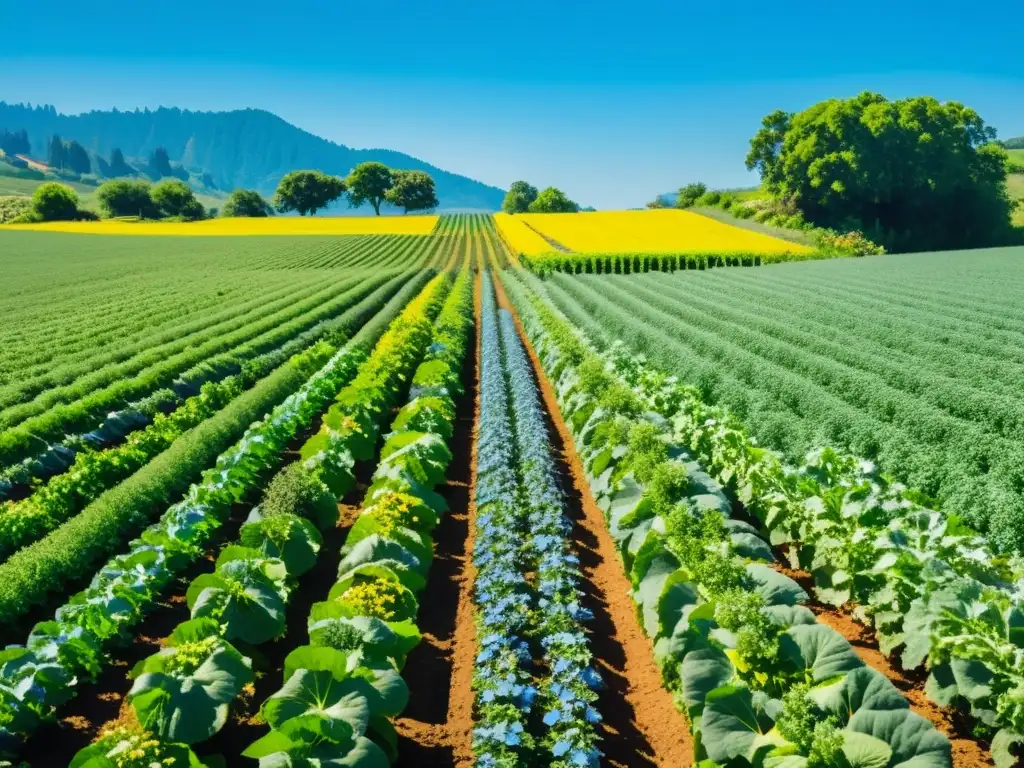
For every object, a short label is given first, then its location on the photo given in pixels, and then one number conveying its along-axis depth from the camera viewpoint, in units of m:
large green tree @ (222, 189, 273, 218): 128.98
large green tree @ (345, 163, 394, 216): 129.38
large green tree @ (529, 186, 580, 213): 128.38
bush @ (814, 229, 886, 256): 52.31
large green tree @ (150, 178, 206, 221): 120.38
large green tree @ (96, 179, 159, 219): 117.00
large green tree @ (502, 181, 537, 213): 157.00
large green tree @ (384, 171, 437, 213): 129.75
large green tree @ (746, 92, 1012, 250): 61.06
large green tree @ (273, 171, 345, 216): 127.38
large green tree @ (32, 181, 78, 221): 109.38
